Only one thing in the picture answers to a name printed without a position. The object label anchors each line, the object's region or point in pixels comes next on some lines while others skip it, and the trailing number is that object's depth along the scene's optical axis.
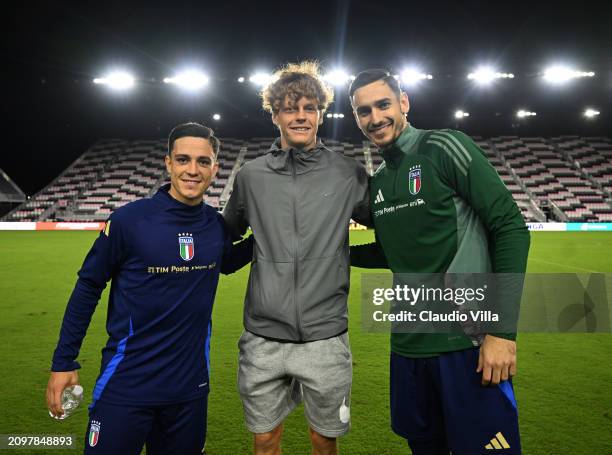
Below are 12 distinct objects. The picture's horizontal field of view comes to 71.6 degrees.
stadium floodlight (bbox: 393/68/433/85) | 22.42
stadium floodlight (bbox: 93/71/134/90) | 23.08
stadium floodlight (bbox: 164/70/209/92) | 22.98
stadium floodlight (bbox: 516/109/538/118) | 32.63
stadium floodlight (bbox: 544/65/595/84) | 22.22
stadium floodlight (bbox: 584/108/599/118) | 31.36
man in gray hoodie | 2.10
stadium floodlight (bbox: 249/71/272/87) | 22.71
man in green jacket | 1.85
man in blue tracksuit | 1.92
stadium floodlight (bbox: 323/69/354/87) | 22.17
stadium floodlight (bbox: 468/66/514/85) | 22.42
